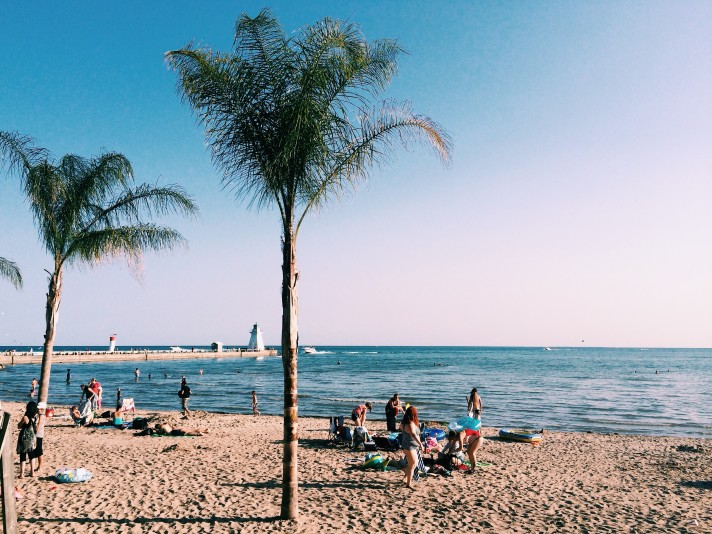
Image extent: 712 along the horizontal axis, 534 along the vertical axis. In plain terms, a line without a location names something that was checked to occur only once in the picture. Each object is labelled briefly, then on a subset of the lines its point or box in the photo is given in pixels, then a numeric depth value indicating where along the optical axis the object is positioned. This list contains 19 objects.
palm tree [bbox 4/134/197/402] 12.65
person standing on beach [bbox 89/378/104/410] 22.05
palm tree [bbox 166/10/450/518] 8.06
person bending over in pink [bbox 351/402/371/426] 16.75
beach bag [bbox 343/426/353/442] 15.65
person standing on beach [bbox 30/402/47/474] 10.76
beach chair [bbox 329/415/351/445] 15.75
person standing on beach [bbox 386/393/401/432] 16.88
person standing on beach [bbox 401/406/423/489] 10.58
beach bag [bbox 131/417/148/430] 18.32
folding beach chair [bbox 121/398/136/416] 24.09
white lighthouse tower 129.52
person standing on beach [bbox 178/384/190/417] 23.90
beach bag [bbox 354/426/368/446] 15.21
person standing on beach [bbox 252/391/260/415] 27.48
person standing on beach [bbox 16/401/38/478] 10.45
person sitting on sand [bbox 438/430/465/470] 12.31
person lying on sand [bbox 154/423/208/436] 17.30
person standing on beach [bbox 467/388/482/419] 16.19
